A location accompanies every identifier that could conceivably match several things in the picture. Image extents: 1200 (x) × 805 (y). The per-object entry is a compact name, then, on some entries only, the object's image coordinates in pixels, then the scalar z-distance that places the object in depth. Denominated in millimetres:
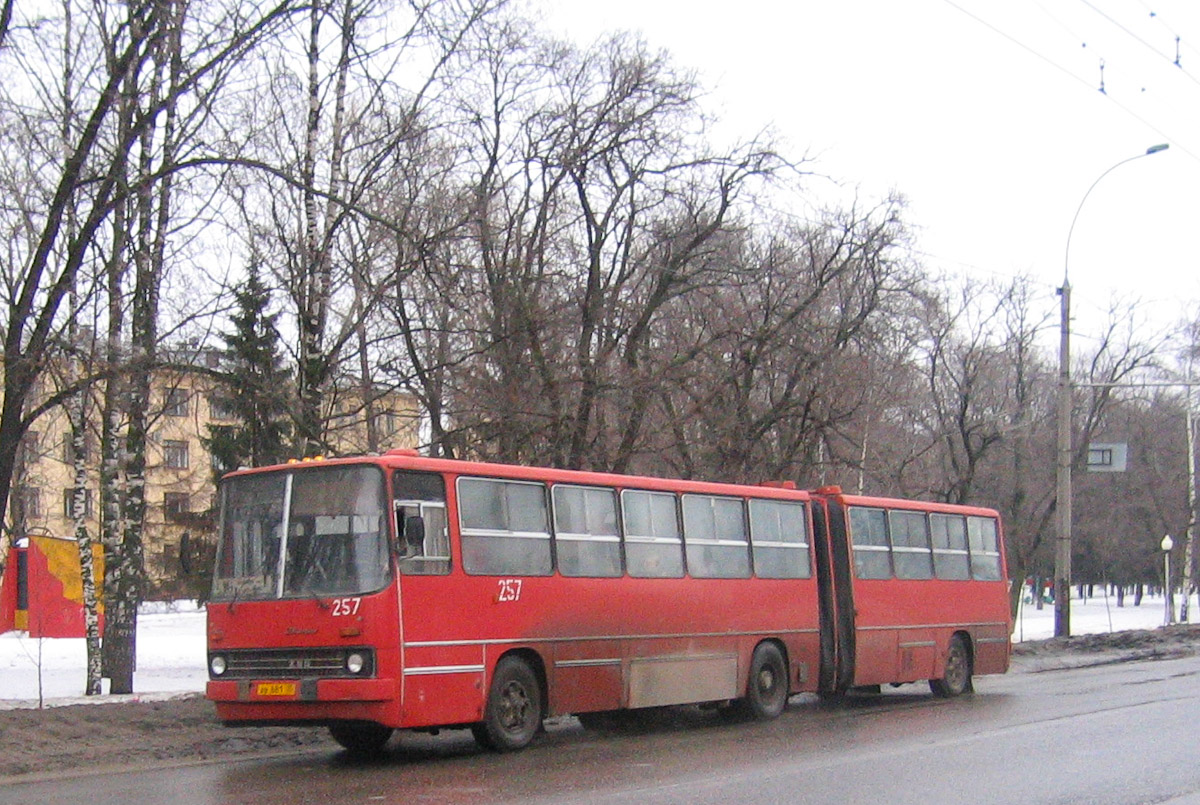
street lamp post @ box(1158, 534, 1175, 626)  48656
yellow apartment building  20828
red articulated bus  13180
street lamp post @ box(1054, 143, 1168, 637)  32281
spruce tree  19234
